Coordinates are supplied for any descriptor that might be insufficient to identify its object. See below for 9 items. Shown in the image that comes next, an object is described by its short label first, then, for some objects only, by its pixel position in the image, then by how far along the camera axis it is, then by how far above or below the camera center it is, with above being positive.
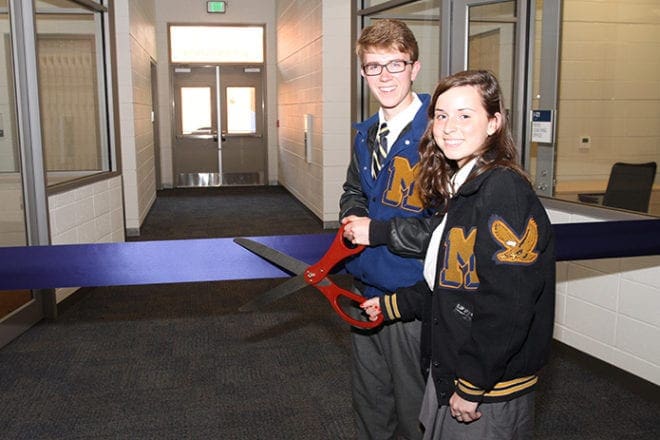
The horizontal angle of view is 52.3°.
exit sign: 11.46 +1.88
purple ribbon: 2.00 -0.43
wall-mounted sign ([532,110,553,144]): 3.63 -0.05
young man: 1.71 -0.23
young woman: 1.34 -0.32
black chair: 3.12 -0.34
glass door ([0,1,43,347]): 3.88 -0.35
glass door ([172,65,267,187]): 11.90 -0.14
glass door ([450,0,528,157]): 3.87 +0.45
